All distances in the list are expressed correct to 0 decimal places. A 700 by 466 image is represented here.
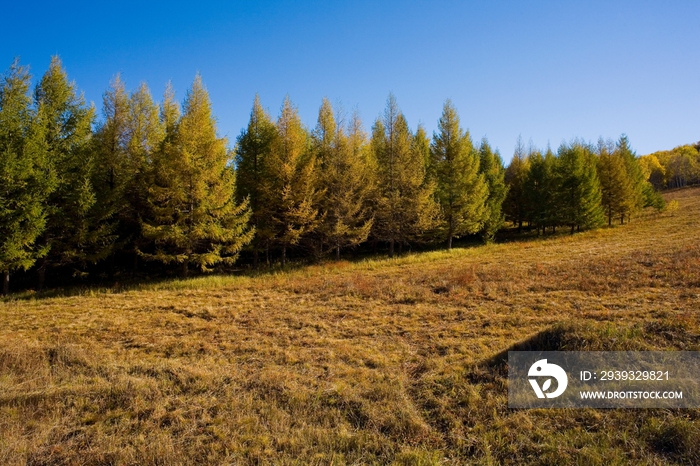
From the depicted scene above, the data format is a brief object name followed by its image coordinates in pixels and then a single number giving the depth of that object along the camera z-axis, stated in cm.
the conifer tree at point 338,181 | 2209
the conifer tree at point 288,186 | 2072
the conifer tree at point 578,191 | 3225
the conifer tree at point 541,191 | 3416
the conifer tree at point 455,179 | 2614
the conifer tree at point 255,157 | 2252
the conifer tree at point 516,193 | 3895
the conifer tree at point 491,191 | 3111
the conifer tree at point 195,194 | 1692
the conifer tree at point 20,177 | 1433
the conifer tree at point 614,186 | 3550
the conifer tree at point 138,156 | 1952
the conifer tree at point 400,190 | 2395
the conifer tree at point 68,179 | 1658
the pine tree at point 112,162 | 1809
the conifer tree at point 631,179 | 3619
